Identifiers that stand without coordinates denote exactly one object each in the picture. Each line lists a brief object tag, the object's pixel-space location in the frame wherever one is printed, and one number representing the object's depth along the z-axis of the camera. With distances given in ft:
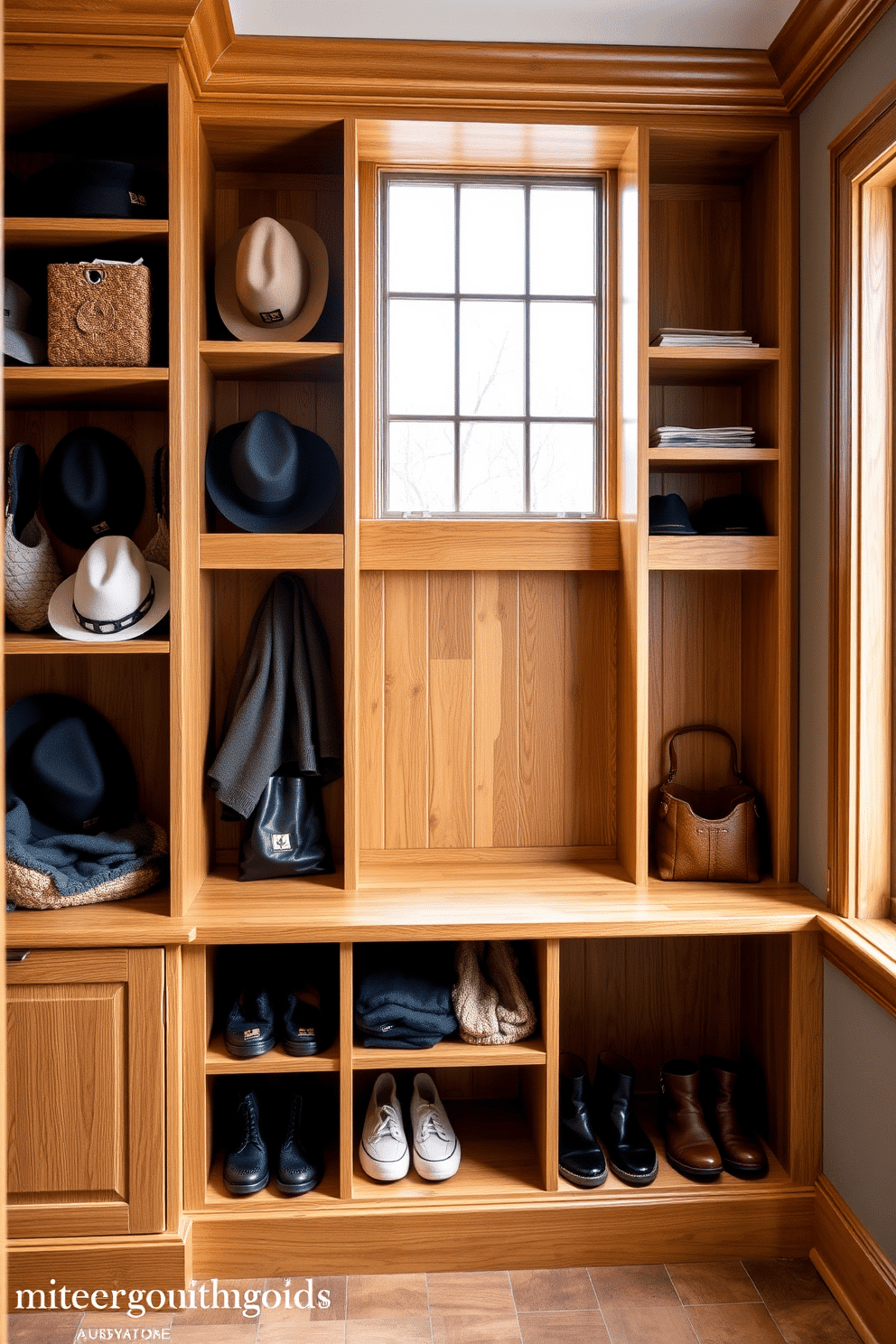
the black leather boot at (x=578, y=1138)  7.27
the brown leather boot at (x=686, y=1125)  7.39
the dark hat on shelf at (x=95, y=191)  7.12
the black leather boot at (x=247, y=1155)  7.08
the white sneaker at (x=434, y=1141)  7.23
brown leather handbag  7.96
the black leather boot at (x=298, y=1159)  7.11
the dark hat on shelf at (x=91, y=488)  7.64
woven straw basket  7.02
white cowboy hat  7.07
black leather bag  7.89
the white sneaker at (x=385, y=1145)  7.21
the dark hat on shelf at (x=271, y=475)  7.52
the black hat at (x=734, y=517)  7.98
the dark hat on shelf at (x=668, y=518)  7.91
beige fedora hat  7.41
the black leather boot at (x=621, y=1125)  7.32
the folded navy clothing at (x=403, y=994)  7.34
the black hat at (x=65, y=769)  7.50
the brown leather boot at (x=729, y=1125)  7.41
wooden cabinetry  7.06
